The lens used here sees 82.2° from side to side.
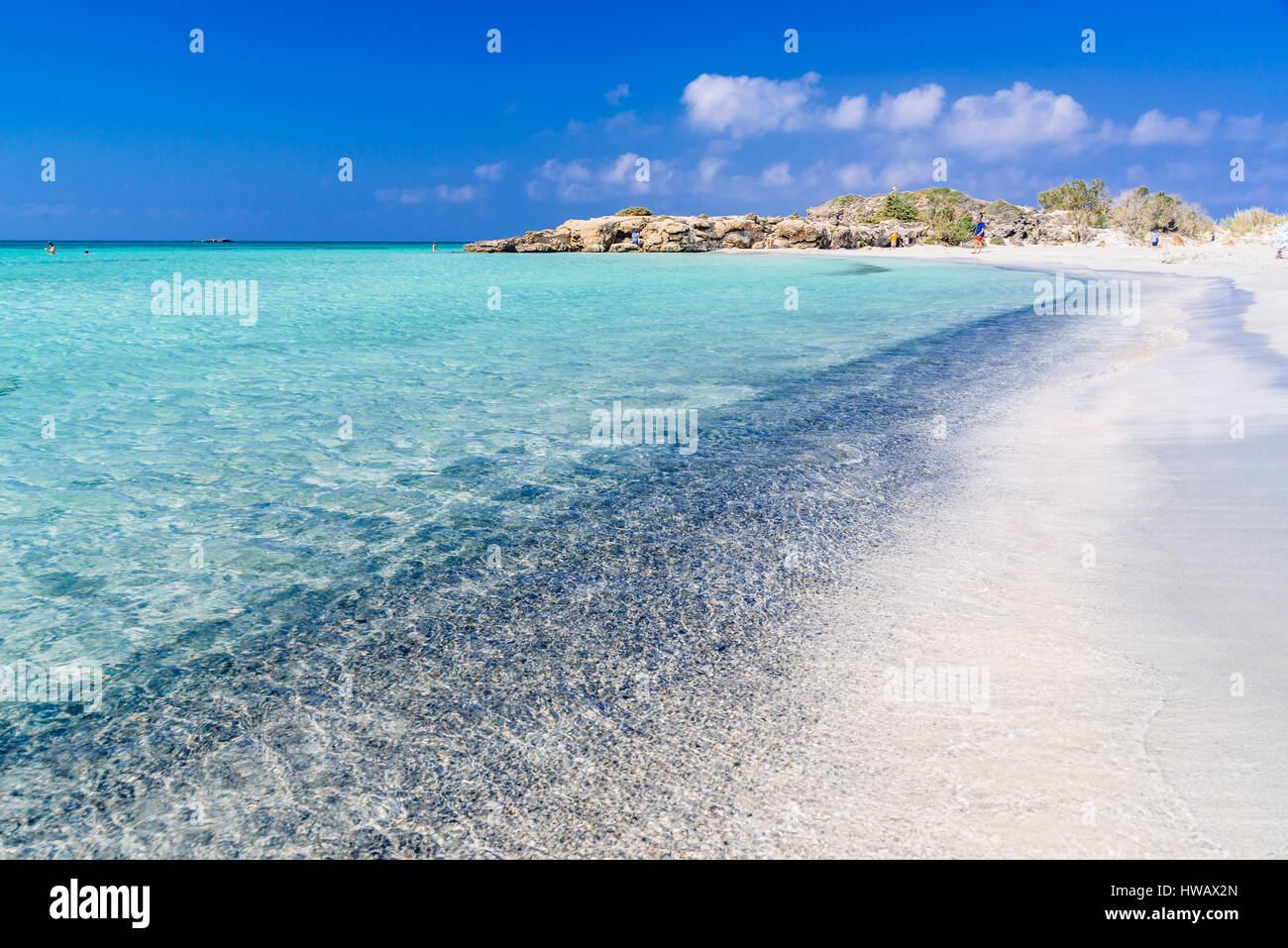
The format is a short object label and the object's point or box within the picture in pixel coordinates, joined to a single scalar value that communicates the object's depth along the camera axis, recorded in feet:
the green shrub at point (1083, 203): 236.43
